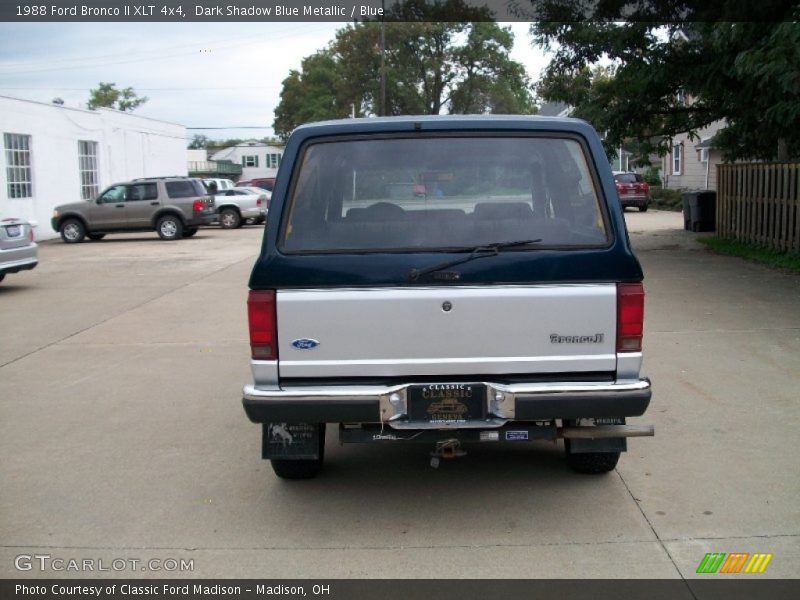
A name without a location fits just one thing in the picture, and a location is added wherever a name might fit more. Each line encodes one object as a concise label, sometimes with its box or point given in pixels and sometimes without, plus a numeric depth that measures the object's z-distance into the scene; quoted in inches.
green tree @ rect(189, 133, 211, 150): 5625.0
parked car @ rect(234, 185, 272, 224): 1232.0
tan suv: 983.0
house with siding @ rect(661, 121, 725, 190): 1400.1
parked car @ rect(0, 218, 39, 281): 531.2
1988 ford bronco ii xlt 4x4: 171.6
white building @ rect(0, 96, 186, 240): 961.5
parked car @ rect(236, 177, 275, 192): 1638.8
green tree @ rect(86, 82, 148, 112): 3924.7
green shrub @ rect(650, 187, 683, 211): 1348.4
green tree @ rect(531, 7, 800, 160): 442.6
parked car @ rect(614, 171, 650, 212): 1272.1
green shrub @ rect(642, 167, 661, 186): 1737.2
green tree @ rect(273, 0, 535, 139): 2385.6
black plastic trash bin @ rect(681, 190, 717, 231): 847.1
